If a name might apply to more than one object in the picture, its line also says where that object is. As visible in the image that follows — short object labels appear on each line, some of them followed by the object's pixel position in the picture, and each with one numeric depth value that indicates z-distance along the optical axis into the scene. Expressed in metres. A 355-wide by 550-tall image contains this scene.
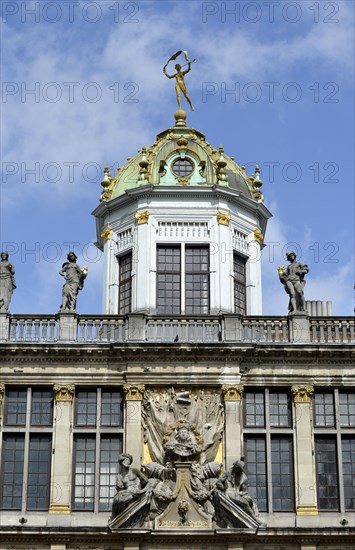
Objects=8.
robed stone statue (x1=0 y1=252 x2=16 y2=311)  35.06
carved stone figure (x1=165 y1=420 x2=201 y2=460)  32.75
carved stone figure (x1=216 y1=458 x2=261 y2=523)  31.91
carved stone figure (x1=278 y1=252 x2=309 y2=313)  35.19
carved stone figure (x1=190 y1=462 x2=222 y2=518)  32.28
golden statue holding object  40.53
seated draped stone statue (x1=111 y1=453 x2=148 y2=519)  31.91
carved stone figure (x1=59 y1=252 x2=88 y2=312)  34.97
